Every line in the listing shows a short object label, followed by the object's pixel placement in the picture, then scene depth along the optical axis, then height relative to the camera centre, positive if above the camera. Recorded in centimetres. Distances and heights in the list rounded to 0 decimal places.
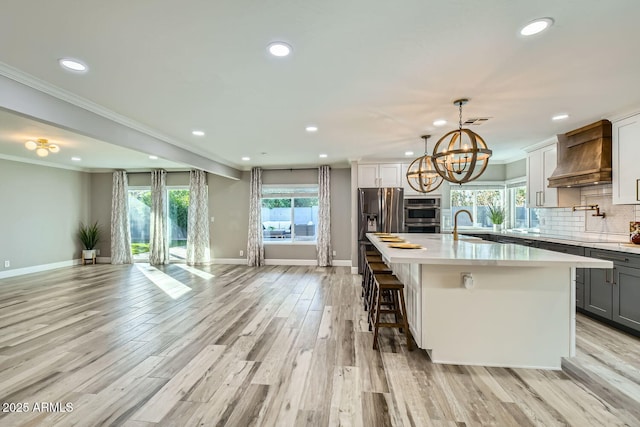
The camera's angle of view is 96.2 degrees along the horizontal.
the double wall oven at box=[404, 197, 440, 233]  607 -5
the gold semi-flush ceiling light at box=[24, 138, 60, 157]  442 +108
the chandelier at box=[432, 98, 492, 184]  256 +55
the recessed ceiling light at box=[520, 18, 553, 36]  176 +118
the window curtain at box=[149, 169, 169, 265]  764 -20
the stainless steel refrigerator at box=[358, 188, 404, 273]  608 +4
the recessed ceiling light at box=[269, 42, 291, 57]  199 +117
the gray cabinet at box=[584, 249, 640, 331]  300 -86
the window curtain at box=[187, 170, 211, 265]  754 -14
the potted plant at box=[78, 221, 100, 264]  762 -76
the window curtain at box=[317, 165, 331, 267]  714 -11
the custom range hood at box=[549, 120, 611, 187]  361 +76
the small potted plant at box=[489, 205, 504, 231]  612 -7
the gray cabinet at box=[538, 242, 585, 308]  364 -81
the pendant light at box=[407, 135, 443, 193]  395 +56
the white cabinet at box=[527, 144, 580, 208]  439 +47
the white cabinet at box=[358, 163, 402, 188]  627 +83
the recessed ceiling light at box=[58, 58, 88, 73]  220 +117
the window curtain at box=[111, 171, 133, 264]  776 -26
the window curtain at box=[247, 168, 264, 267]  737 -27
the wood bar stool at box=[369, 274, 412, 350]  278 -96
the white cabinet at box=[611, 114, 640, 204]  327 +62
